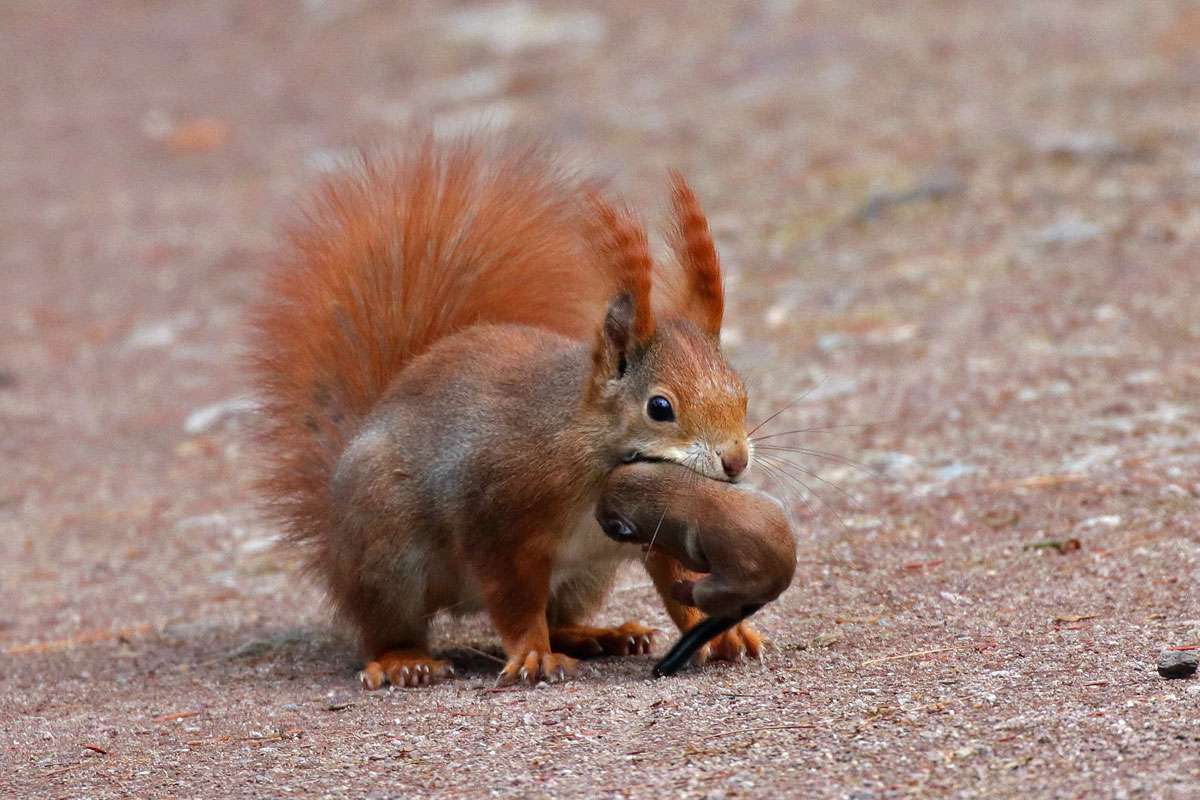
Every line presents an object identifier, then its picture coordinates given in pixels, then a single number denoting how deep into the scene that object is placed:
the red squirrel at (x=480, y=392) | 8.17
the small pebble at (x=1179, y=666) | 7.00
